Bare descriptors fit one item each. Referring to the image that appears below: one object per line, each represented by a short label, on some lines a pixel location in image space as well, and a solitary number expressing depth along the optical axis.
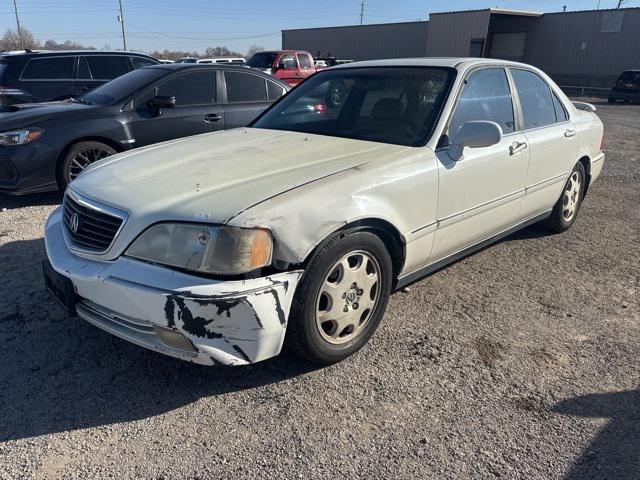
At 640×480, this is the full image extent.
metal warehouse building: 32.56
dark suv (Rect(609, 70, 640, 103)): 22.81
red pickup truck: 16.80
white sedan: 2.31
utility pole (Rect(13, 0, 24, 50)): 58.25
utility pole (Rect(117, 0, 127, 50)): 53.47
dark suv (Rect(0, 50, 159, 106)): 8.34
